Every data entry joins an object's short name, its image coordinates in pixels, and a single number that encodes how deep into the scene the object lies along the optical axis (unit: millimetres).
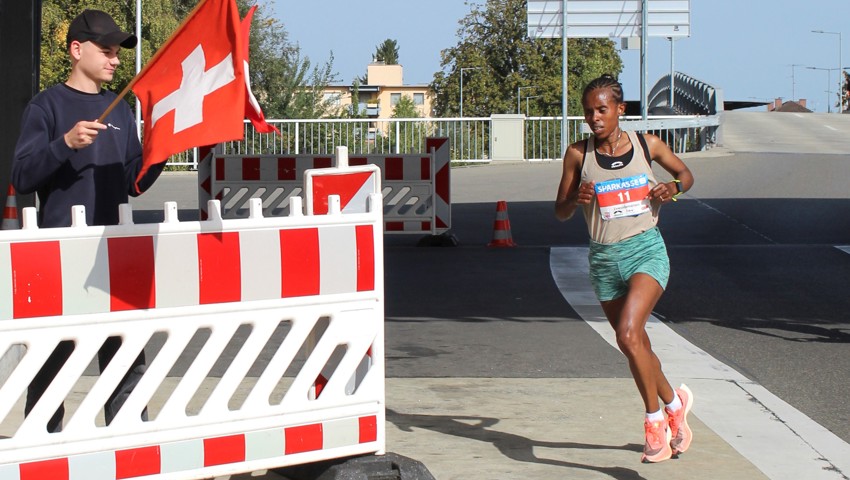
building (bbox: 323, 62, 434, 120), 144750
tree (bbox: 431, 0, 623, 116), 80375
